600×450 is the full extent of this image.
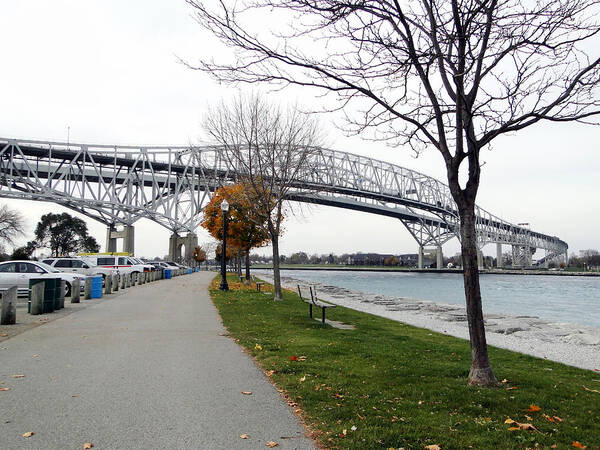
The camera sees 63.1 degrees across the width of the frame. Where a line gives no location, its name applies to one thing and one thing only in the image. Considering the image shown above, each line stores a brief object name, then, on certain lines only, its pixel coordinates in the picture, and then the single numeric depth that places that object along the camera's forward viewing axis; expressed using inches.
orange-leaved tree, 1059.9
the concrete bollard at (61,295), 611.5
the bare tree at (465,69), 253.9
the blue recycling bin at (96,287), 809.1
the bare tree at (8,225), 3134.8
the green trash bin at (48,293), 560.1
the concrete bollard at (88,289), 781.3
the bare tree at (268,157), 804.0
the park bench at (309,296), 528.2
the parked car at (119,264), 1357.8
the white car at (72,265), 1062.1
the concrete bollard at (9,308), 471.2
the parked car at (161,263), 1862.6
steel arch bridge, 2714.1
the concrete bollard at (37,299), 553.3
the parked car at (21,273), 732.7
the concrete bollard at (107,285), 906.7
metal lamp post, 960.9
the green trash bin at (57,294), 597.3
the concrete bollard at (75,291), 697.6
